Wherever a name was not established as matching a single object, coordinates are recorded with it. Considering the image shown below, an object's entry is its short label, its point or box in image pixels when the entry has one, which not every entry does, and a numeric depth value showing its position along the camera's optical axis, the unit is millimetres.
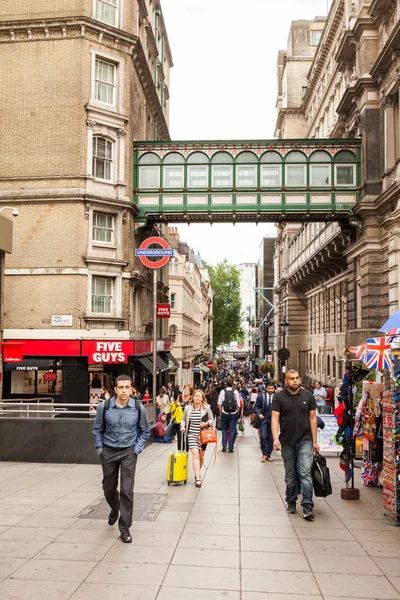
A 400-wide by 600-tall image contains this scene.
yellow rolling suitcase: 10195
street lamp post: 47062
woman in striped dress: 10288
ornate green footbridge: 26031
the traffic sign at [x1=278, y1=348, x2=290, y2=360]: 29984
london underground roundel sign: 19969
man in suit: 13391
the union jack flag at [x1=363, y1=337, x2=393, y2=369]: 9301
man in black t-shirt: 8242
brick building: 22891
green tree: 103562
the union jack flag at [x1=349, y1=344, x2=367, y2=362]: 9852
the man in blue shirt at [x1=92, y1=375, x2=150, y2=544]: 7156
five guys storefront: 22625
